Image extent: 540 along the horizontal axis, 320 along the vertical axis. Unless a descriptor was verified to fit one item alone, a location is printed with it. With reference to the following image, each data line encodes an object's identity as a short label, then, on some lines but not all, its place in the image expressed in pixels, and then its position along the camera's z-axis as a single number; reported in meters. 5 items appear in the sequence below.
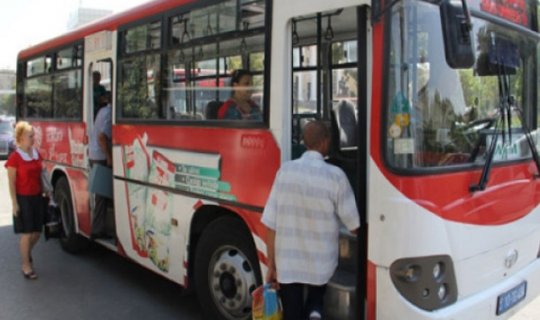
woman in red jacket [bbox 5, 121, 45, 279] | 6.19
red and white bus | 3.11
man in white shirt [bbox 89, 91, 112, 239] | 6.50
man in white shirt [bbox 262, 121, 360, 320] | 3.24
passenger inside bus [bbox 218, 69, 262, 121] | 4.09
